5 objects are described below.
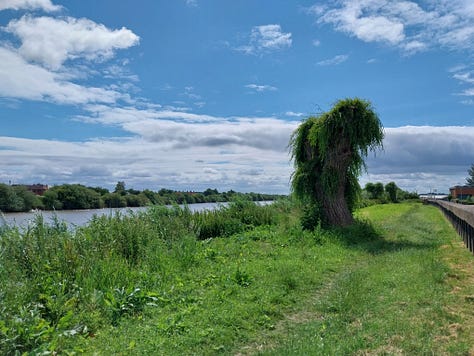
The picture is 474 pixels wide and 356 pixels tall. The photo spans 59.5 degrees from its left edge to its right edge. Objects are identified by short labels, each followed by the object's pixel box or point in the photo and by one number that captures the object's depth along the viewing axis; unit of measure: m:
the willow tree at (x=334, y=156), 16.33
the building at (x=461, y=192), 101.47
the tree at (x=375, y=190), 70.81
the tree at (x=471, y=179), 134.29
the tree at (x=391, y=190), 72.97
